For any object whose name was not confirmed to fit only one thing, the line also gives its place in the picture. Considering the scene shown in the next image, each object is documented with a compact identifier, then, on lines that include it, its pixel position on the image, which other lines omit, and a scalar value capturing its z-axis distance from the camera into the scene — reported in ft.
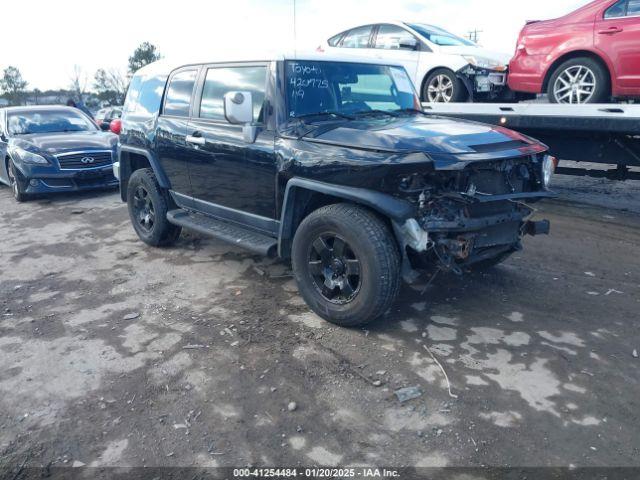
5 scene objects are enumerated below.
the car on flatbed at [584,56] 17.47
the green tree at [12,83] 187.10
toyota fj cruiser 10.84
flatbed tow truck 16.48
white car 21.91
